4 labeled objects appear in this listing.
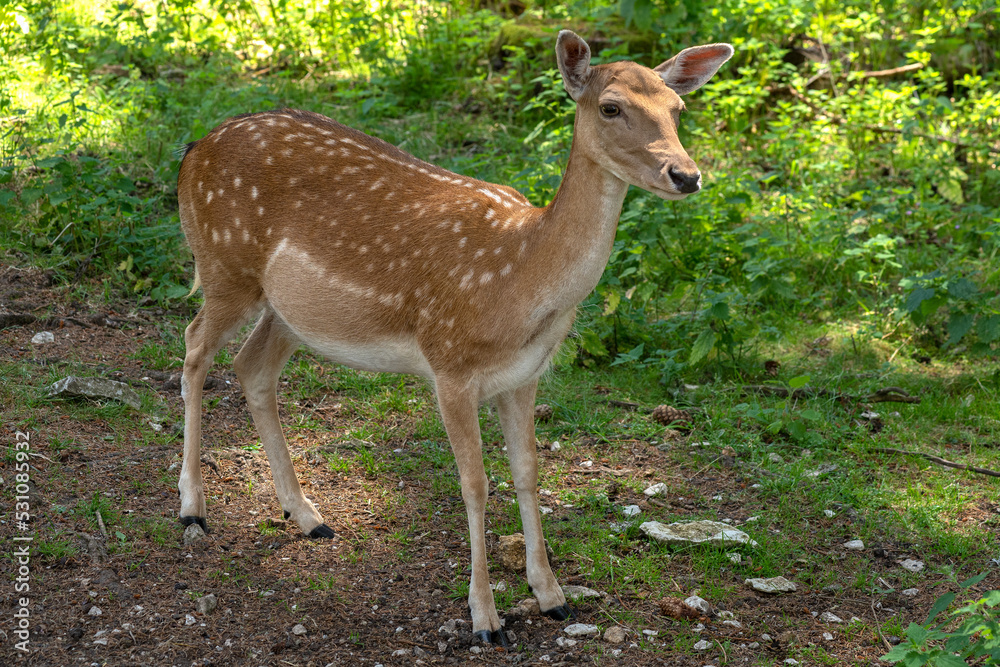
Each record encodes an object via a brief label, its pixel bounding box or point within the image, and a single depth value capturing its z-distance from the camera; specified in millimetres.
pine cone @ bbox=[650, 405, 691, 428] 5590
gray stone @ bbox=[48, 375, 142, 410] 5148
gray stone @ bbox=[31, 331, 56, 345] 5773
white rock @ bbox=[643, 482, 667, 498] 5016
